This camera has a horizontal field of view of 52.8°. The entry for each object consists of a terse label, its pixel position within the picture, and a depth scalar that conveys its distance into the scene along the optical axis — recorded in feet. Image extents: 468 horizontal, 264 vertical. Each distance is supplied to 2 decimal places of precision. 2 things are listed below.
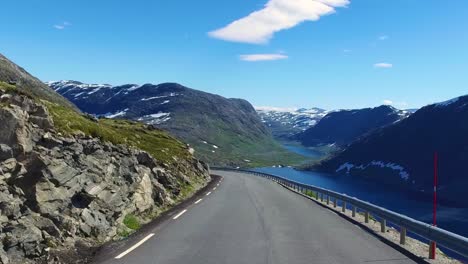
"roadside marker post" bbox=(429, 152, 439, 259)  40.22
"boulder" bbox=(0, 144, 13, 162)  45.52
